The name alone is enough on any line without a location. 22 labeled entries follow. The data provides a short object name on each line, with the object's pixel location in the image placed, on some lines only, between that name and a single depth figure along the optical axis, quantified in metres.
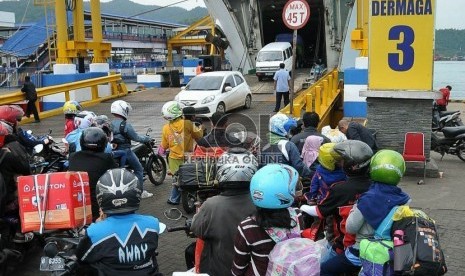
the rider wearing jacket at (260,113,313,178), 6.22
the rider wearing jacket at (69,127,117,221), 5.41
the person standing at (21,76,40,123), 16.17
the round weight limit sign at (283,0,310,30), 9.62
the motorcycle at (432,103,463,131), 14.30
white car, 16.52
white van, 25.13
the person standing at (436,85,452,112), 15.86
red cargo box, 4.68
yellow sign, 9.48
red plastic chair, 9.64
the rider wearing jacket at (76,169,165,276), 3.30
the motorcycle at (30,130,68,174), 7.18
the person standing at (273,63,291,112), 16.94
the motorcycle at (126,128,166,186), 9.17
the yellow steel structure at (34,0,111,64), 20.81
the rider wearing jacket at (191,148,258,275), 3.42
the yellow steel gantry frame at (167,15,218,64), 50.88
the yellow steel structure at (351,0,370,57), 18.09
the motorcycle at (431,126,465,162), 11.48
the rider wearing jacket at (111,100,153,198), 8.06
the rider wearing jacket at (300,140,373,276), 4.01
